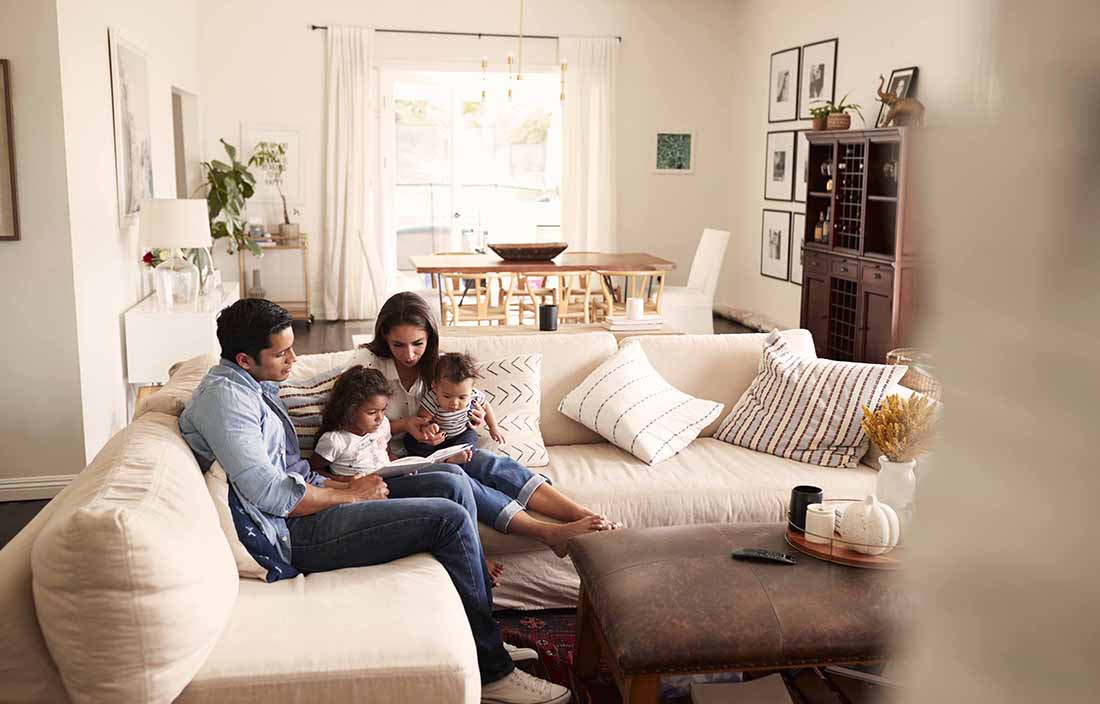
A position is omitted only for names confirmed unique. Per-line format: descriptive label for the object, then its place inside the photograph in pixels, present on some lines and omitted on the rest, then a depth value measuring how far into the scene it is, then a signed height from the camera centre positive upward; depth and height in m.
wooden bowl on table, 7.14 -0.31
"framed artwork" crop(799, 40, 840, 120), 7.83 +1.04
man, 2.50 -0.79
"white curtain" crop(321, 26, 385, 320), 8.87 +0.29
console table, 4.94 -0.65
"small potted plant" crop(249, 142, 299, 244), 8.80 +0.35
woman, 3.06 -0.79
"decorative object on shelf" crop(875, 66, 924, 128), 6.18 +0.70
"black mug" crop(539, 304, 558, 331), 4.77 -0.51
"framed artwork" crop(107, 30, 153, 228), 5.06 +0.41
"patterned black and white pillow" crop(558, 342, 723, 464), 3.55 -0.72
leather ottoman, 2.20 -0.90
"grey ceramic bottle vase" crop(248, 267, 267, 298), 8.87 -0.71
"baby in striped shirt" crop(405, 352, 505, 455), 3.29 -0.64
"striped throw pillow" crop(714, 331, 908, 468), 3.54 -0.71
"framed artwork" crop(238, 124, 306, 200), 8.84 +0.36
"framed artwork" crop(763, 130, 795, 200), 8.48 +0.35
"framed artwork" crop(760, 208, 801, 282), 8.59 -0.32
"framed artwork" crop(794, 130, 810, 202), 8.22 +0.34
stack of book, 5.02 -0.58
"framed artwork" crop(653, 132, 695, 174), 9.68 +0.52
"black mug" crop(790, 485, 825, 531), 2.73 -0.78
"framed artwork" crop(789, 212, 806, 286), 8.29 -0.27
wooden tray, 2.53 -0.87
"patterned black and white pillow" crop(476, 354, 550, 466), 3.51 -0.68
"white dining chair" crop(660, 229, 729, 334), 7.73 -0.68
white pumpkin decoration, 2.57 -0.81
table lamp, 4.95 -0.09
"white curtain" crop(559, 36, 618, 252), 9.34 +0.57
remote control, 2.54 -0.86
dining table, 6.80 -0.40
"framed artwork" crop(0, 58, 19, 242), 4.07 +0.13
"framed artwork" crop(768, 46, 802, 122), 8.43 +1.02
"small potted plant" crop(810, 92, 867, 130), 7.10 +0.66
